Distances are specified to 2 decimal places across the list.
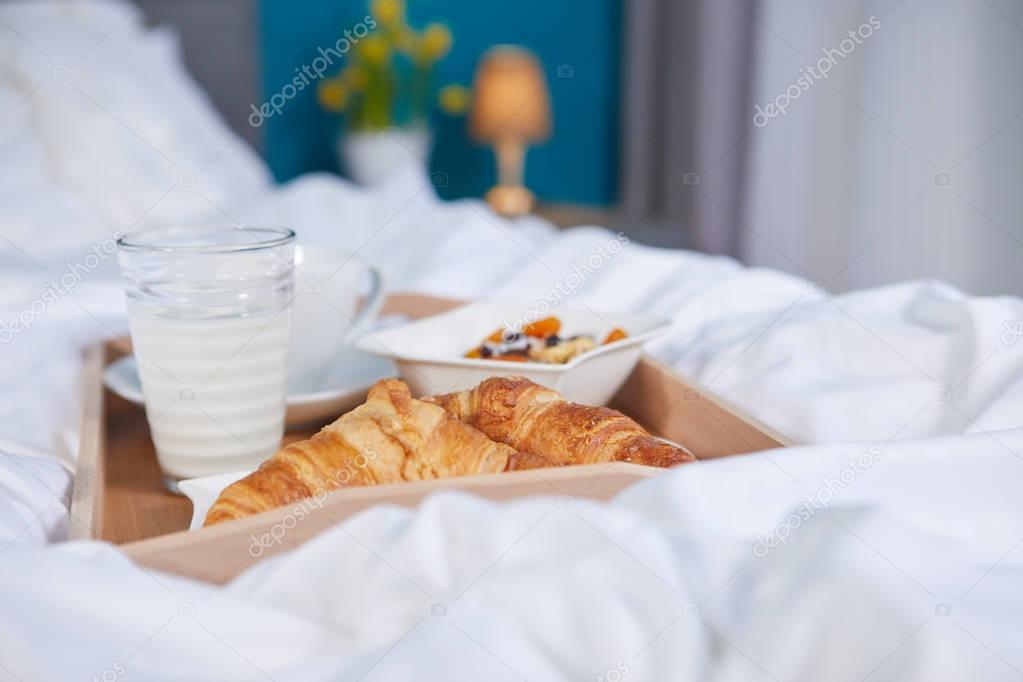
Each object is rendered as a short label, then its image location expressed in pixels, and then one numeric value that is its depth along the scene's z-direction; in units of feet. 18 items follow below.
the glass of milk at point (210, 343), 2.52
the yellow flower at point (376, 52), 12.44
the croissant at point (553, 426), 2.30
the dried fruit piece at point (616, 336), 3.11
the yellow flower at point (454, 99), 13.79
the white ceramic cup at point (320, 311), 3.08
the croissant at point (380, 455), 2.14
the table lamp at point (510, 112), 13.37
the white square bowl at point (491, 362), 2.79
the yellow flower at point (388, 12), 12.74
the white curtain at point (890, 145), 7.94
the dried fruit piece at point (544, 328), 3.17
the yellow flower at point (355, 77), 12.52
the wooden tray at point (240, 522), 1.91
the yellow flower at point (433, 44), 12.82
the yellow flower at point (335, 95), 12.64
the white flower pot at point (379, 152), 12.48
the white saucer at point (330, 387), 3.03
